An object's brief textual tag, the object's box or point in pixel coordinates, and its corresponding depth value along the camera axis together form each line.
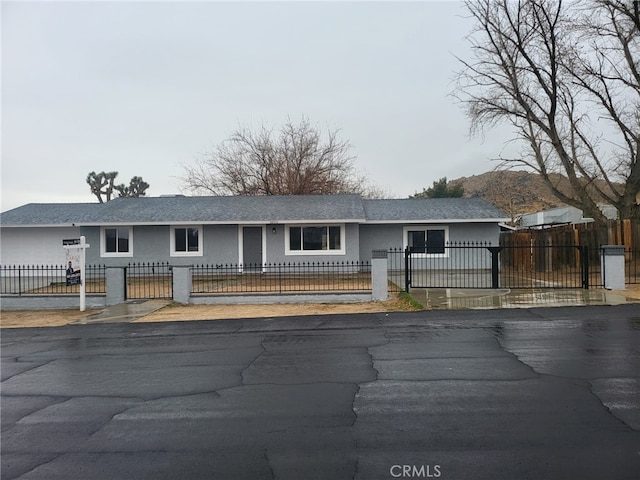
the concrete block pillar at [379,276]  14.34
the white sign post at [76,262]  14.25
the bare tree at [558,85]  21.52
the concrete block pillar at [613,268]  14.79
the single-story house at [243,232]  22.55
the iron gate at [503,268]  16.33
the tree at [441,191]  46.34
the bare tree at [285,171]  35.47
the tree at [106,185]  57.53
